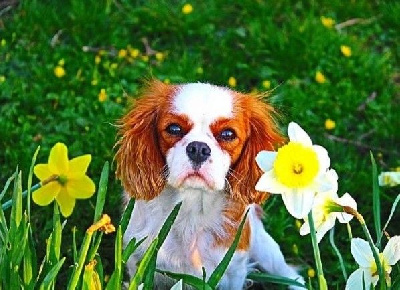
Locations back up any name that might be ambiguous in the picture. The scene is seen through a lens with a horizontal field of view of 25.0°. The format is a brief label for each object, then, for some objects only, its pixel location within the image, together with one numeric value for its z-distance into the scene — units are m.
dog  2.54
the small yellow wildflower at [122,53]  4.16
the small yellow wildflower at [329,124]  3.85
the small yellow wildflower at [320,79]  4.09
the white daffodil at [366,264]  2.05
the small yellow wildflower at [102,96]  3.83
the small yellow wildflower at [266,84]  4.01
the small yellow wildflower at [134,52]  4.19
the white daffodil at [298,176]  1.86
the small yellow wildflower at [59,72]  3.96
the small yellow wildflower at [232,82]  4.00
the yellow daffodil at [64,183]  2.25
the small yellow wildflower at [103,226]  1.94
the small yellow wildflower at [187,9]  4.38
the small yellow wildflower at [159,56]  4.19
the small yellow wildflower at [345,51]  4.23
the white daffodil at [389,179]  2.17
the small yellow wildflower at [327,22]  4.38
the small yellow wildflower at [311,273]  3.14
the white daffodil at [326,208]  1.96
